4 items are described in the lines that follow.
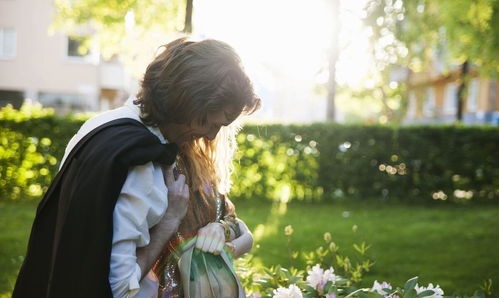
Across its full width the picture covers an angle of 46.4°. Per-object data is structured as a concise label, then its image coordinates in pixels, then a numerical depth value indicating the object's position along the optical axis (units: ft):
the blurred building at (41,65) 101.60
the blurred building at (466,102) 98.68
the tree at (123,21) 35.14
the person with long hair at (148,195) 5.84
